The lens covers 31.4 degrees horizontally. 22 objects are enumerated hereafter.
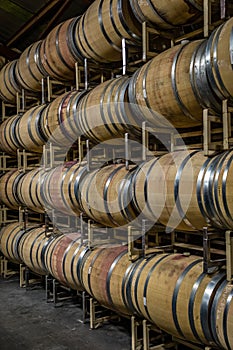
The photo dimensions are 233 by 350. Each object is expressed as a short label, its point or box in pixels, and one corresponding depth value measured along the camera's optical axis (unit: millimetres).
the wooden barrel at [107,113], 3796
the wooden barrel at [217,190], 2605
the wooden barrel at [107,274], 3734
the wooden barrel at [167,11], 3203
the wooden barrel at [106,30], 3900
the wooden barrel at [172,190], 2902
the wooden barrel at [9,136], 6219
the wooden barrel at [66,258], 4504
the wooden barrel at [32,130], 5469
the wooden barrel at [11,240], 6109
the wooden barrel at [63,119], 4707
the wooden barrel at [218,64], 2627
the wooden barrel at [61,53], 4809
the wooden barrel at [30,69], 5637
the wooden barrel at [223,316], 2656
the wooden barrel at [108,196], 3688
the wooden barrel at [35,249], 5367
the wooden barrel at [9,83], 6438
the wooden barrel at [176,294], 2852
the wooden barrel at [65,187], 4559
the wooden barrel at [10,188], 6316
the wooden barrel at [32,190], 5551
